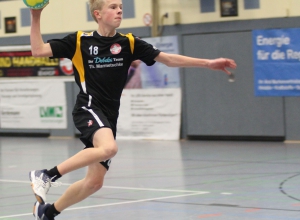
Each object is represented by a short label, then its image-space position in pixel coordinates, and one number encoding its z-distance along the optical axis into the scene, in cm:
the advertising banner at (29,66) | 1897
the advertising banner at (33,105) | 1912
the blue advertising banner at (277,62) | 1500
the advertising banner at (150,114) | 1702
